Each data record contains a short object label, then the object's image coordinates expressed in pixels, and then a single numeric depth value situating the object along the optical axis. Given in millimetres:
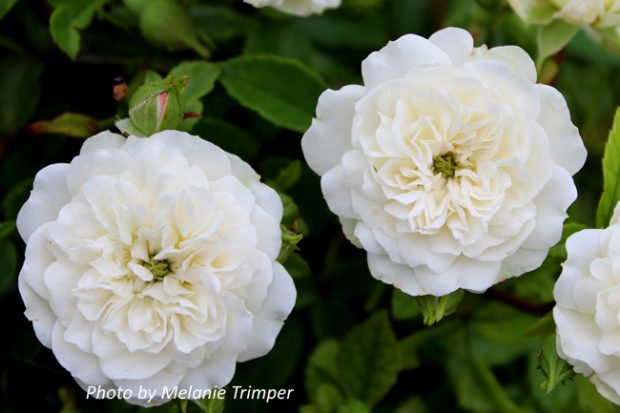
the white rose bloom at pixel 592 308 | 368
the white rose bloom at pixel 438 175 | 372
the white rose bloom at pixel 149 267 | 368
